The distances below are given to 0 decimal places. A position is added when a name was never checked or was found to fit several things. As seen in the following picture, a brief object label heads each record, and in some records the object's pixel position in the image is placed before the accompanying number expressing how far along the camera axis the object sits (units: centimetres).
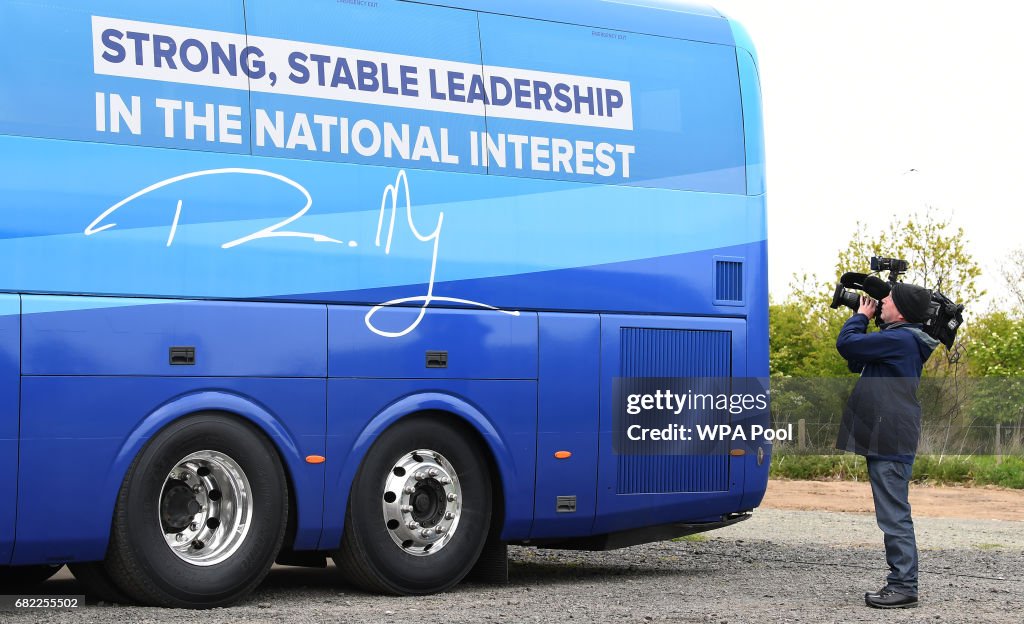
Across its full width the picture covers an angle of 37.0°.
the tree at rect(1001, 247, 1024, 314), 4641
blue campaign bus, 873
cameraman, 972
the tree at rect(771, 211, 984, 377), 3766
